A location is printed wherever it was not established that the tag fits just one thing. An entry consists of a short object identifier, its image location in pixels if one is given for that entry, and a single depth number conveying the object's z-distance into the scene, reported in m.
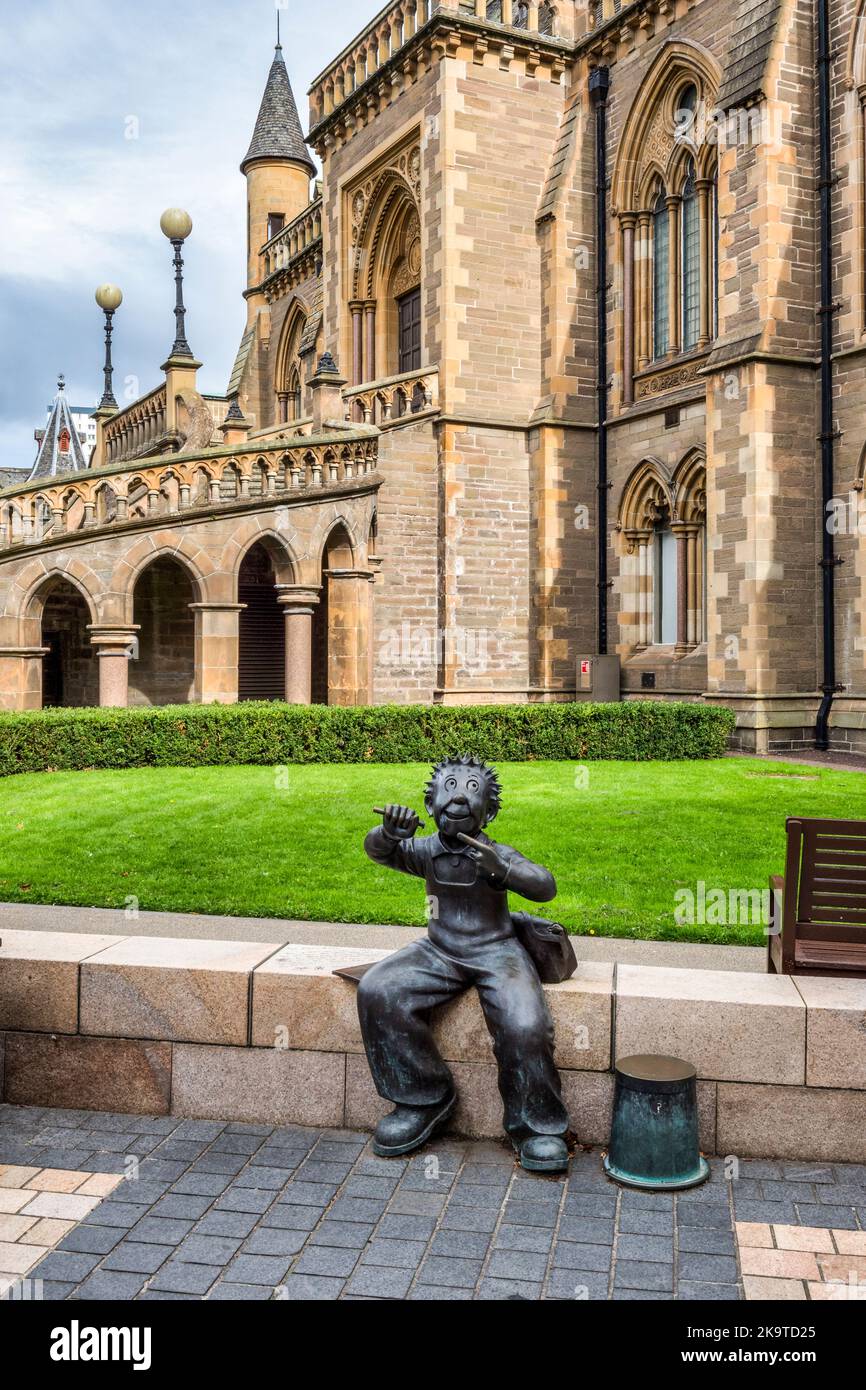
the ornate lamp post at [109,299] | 30.23
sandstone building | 17.42
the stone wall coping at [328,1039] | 4.97
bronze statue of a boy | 4.86
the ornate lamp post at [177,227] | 24.16
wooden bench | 5.46
